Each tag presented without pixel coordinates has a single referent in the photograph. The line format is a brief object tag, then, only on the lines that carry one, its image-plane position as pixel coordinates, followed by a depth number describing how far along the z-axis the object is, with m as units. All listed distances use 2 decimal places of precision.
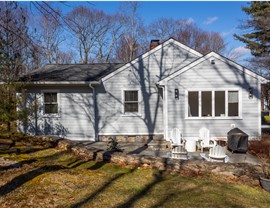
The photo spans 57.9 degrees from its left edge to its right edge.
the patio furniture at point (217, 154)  7.41
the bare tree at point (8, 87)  10.23
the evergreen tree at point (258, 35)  21.44
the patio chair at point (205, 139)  10.17
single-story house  12.51
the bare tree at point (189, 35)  39.34
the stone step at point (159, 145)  11.00
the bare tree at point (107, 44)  34.09
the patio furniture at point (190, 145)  10.13
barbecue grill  9.68
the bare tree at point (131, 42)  33.16
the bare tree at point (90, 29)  32.91
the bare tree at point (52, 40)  30.09
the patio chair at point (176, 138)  10.09
